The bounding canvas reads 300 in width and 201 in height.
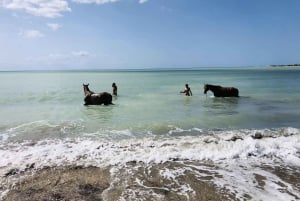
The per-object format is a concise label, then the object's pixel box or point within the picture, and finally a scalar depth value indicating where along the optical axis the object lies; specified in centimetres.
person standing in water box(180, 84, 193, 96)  1672
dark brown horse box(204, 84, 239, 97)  1594
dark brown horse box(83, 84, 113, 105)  1326
